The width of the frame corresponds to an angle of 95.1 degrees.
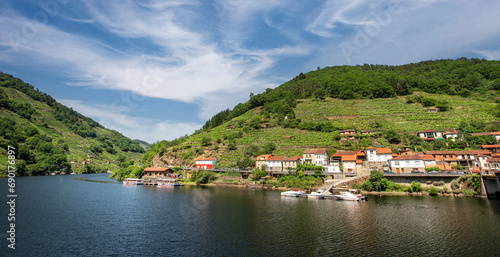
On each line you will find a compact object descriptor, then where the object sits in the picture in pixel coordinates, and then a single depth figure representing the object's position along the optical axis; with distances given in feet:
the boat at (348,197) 159.09
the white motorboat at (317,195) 175.25
